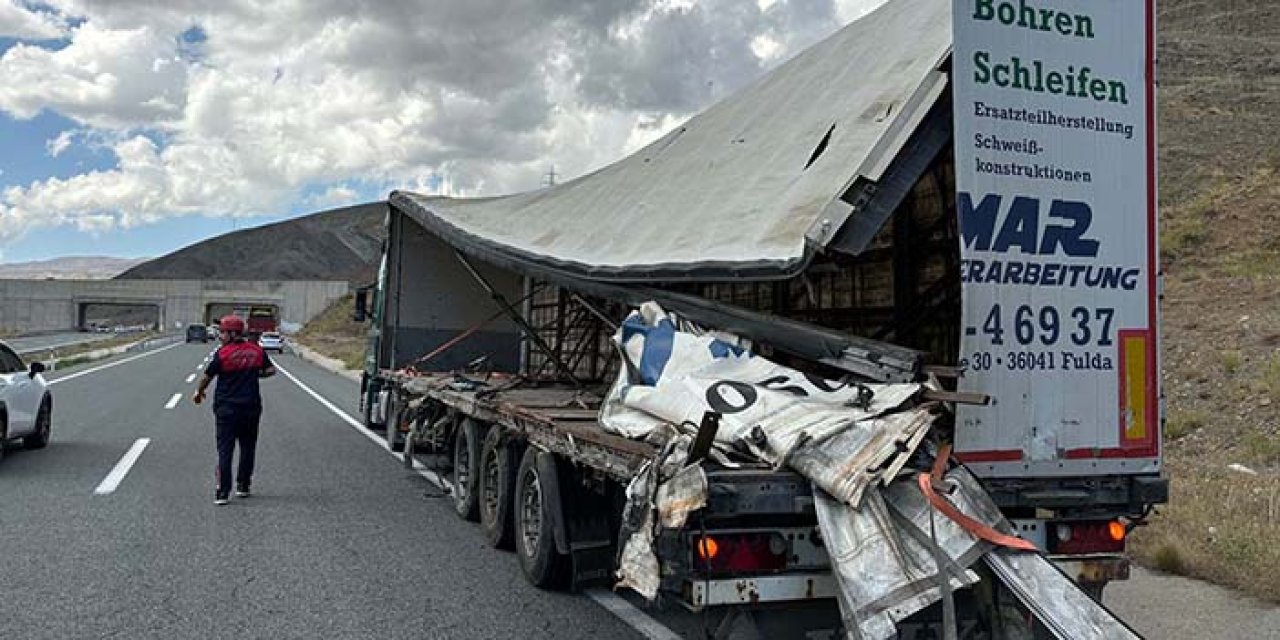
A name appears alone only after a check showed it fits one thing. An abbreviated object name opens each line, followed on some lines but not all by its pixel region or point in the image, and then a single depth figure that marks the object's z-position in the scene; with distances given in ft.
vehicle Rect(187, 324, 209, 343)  241.14
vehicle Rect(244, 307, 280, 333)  238.48
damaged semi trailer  14.93
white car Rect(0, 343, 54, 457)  37.91
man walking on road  32.27
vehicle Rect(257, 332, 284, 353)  180.32
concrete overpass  328.29
